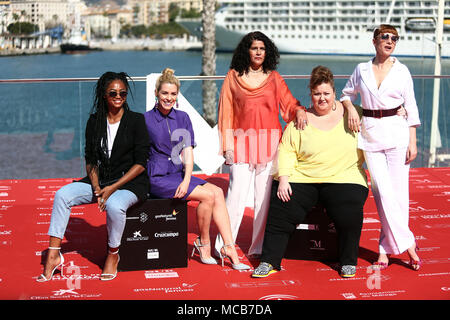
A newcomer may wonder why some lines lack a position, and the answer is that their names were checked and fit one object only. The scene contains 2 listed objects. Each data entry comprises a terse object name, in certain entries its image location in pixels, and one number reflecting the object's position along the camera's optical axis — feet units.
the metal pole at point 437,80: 26.55
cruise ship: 154.61
